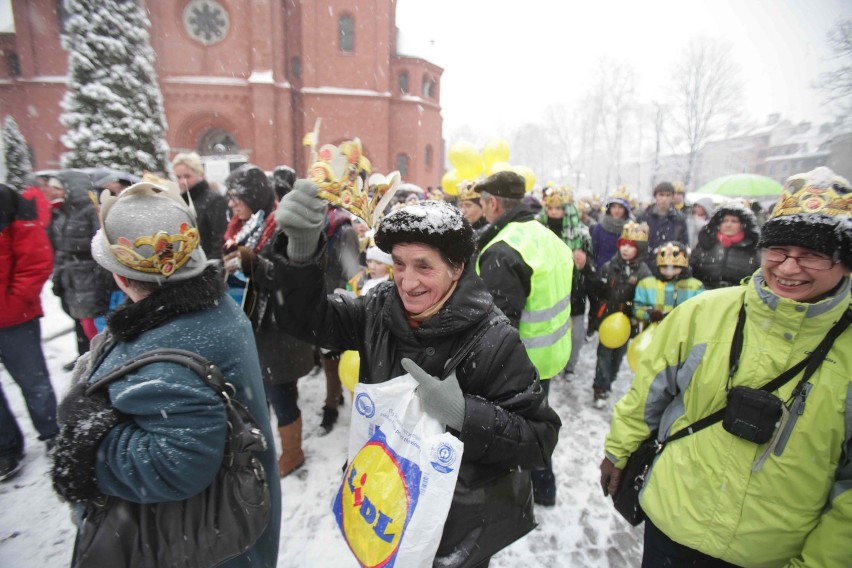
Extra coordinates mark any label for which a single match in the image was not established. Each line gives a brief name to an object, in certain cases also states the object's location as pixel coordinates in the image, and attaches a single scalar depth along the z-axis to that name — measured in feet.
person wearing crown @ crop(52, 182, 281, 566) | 4.17
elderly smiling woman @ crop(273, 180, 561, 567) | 4.55
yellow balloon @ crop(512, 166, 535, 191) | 17.30
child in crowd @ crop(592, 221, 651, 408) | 15.14
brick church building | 66.44
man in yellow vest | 8.46
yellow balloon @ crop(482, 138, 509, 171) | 18.06
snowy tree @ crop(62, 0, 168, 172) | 46.83
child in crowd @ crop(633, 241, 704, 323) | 14.02
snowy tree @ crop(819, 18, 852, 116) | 37.22
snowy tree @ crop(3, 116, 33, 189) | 46.16
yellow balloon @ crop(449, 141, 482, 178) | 18.22
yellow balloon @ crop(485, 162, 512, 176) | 14.57
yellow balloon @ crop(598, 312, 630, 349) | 14.84
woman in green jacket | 4.86
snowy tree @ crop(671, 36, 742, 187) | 94.84
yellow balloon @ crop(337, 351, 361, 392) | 11.32
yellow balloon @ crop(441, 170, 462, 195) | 20.52
